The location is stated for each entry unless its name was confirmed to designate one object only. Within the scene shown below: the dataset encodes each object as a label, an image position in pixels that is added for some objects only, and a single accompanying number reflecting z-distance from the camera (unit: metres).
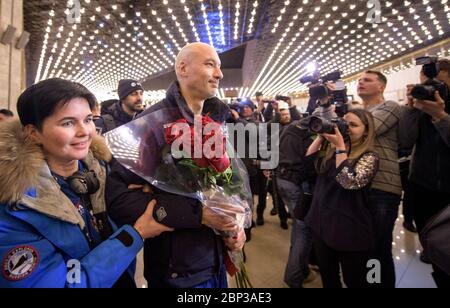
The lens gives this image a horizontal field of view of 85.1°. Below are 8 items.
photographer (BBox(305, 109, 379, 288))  1.41
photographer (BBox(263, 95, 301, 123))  3.02
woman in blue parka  0.67
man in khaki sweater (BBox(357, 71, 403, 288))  1.65
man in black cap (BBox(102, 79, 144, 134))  2.85
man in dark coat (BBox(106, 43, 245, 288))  0.87
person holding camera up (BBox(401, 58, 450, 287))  1.59
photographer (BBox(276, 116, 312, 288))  1.97
